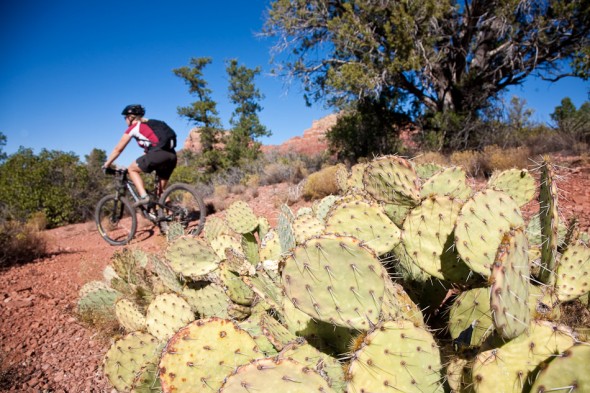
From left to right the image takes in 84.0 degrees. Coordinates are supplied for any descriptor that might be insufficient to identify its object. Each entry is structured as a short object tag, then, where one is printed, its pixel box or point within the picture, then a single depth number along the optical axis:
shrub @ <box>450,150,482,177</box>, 6.62
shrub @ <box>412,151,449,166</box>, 7.58
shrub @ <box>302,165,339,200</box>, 6.98
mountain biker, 5.14
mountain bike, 5.58
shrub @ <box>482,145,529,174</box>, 6.19
